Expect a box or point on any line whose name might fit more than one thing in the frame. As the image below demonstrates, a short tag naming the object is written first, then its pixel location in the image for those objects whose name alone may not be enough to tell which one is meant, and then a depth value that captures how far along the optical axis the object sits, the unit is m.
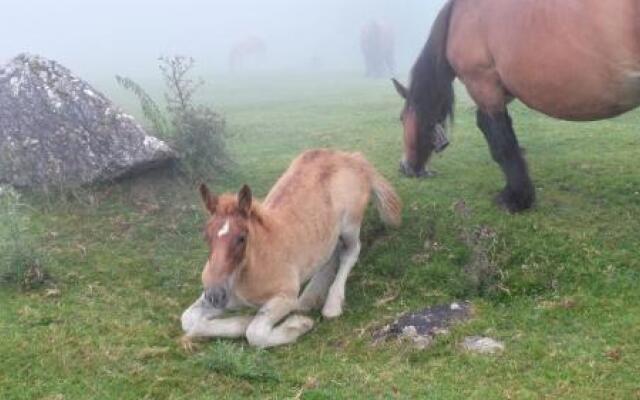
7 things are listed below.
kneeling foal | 5.42
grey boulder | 8.65
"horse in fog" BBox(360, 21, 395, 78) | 39.50
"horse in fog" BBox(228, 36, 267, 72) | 50.75
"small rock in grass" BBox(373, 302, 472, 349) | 5.48
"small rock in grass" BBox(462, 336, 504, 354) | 5.14
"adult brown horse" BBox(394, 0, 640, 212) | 6.15
